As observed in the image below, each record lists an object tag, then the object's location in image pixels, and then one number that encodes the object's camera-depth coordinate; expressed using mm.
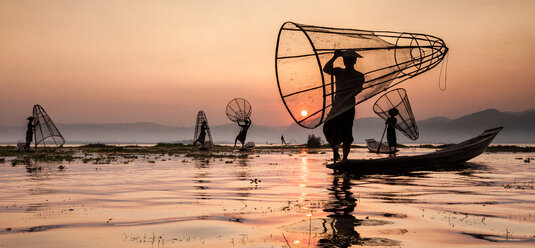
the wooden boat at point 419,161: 13375
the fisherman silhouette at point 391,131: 27125
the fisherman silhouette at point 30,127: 35875
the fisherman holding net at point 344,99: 12164
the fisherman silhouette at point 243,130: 41438
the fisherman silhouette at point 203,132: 41719
